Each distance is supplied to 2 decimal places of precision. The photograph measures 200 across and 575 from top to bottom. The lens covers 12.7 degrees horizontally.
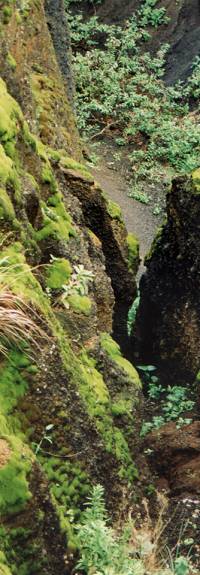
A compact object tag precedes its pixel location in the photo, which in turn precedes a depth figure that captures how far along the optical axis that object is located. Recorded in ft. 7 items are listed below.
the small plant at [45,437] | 18.12
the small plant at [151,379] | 37.70
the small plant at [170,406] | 32.39
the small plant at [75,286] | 22.51
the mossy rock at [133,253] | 40.45
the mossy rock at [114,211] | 38.01
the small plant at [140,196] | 72.33
